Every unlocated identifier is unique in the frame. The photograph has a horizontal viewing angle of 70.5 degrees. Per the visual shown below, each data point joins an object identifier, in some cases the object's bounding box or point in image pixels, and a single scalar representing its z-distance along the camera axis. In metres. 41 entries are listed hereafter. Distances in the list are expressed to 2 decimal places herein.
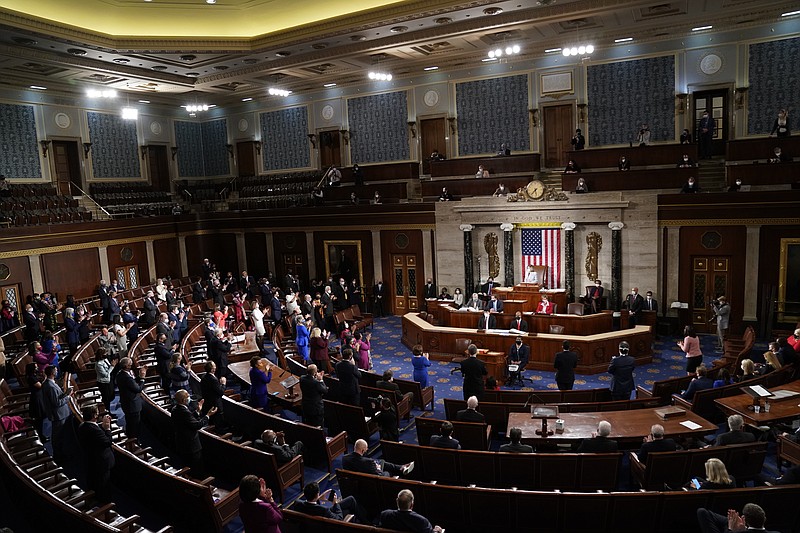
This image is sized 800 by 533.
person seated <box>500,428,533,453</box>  6.77
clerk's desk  12.45
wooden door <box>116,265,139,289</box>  20.05
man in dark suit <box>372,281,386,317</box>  19.31
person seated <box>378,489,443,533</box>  5.05
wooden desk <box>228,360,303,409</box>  9.41
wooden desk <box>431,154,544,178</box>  18.73
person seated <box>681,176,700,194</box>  14.93
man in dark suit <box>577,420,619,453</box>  6.74
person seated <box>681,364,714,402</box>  8.79
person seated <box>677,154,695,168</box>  15.50
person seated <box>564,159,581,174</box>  17.03
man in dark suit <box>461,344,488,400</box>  9.26
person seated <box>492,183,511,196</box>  17.20
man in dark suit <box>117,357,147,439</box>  8.41
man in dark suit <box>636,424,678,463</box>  6.80
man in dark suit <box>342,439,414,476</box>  6.47
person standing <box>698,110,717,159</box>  16.27
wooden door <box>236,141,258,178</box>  25.75
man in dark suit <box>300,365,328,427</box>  8.52
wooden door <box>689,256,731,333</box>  14.91
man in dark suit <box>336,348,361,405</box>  9.16
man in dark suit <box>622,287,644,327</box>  14.50
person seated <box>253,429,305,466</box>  7.05
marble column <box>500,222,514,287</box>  16.84
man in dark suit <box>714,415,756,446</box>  6.75
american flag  16.58
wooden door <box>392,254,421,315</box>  19.23
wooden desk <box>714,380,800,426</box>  7.51
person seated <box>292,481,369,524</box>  5.55
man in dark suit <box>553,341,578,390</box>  10.08
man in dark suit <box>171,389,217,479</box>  7.20
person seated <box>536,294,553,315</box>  14.74
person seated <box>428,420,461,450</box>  7.05
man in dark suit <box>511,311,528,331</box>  13.48
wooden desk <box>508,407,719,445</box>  7.25
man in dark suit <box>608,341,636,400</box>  9.14
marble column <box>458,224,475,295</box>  17.47
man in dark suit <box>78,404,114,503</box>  6.70
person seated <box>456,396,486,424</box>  7.77
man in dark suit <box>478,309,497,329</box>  14.00
